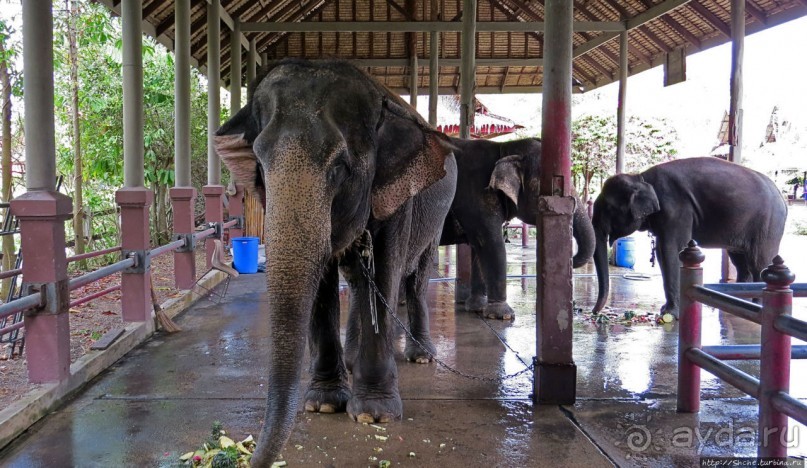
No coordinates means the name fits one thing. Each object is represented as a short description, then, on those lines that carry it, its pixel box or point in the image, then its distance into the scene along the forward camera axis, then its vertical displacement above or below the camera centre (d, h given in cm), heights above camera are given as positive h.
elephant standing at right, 725 -8
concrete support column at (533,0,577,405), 419 -36
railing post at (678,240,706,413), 393 -76
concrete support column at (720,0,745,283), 892 +160
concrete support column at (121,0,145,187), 666 +113
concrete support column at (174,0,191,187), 875 +152
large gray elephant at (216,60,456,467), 285 -2
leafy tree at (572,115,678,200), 2019 +185
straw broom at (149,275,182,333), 621 -109
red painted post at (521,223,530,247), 1471 -69
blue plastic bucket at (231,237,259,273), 1021 -77
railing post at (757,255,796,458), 272 -66
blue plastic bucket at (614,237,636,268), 1166 -85
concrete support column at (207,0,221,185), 1063 +214
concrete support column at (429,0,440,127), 1320 +279
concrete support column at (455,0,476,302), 917 +194
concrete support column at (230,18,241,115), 1249 +260
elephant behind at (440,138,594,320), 710 -4
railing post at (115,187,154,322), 593 -36
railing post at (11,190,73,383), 405 -41
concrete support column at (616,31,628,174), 1225 +202
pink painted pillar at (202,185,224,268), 986 +3
